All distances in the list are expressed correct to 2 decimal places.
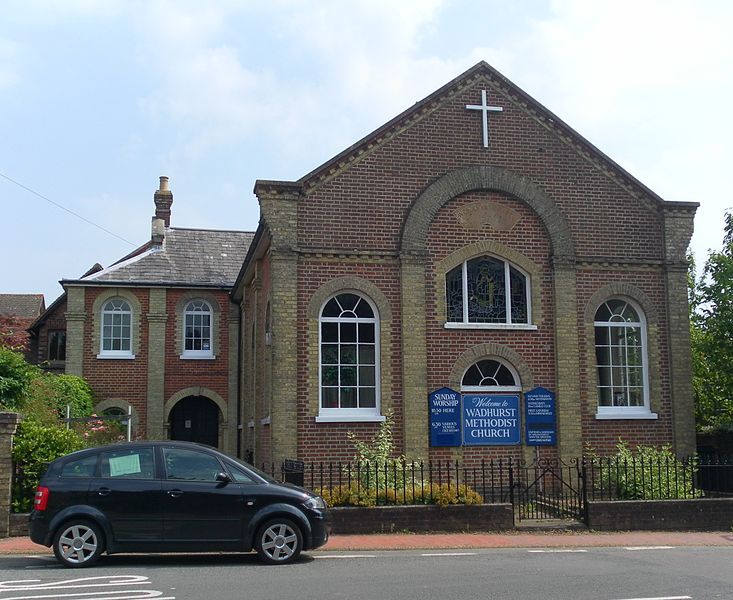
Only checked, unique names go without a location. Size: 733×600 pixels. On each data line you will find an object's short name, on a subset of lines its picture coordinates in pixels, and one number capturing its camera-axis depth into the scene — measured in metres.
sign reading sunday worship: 16.70
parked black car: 10.09
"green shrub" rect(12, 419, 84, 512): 13.02
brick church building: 16.69
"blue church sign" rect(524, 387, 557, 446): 17.08
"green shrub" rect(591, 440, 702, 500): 15.03
